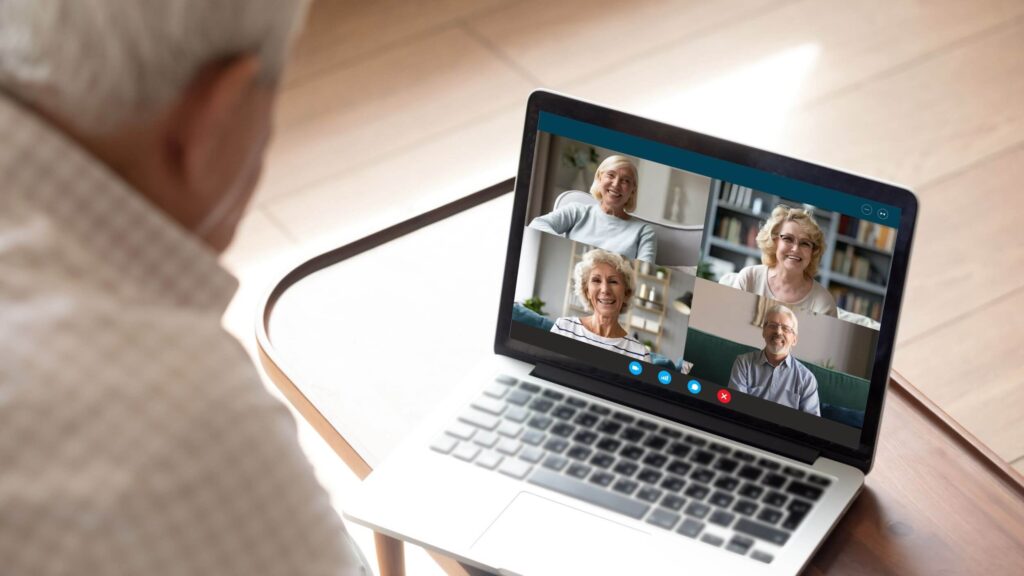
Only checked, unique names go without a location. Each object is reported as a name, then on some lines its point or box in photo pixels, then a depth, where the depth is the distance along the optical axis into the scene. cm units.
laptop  178
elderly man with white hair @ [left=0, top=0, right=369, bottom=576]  131
